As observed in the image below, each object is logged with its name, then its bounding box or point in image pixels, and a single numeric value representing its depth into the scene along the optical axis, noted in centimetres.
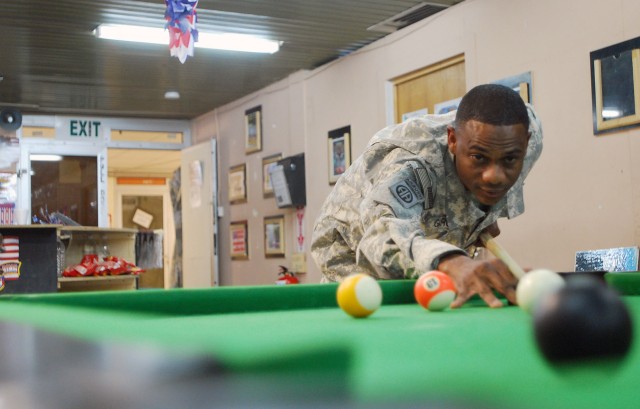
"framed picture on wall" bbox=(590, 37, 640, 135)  476
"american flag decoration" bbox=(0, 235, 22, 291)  625
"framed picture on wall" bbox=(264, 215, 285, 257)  905
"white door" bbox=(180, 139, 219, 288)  1050
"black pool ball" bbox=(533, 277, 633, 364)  66
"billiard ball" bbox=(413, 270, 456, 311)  181
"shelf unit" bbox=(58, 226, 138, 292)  698
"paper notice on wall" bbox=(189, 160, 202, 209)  1080
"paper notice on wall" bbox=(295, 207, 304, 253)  868
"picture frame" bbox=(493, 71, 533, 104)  556
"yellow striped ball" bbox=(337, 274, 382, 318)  162
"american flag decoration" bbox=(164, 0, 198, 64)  431
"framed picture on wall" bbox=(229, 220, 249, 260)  987
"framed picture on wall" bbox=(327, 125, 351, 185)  788
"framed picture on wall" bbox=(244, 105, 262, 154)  962
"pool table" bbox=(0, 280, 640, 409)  63
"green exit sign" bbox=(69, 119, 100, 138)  1054
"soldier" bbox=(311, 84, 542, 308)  238
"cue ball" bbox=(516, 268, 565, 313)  145
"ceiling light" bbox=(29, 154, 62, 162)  1068
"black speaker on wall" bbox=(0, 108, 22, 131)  992
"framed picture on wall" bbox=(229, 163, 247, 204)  994
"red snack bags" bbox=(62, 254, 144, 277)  686
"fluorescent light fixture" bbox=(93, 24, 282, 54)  704
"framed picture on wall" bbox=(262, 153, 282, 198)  923
